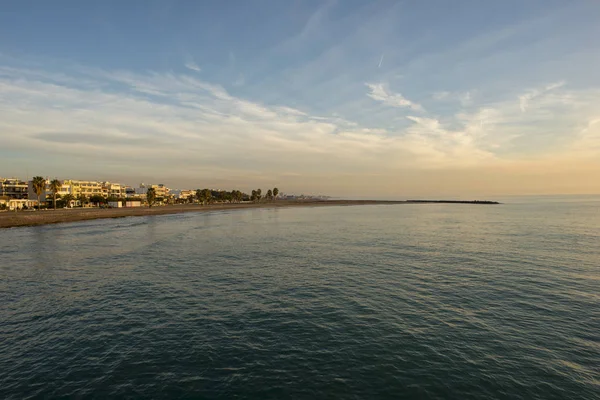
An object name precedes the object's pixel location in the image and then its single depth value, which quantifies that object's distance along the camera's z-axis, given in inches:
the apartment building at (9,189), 7711.6
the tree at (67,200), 6591.5
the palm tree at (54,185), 5644.2
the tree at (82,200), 7246.6
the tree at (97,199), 7608.3
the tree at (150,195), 7253.9
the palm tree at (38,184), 5206.7
